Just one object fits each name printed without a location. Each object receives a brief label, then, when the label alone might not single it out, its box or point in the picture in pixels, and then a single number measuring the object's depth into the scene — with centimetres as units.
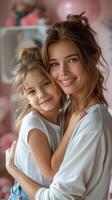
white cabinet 314
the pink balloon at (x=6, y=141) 308
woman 123
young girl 134
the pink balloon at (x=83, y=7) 277
